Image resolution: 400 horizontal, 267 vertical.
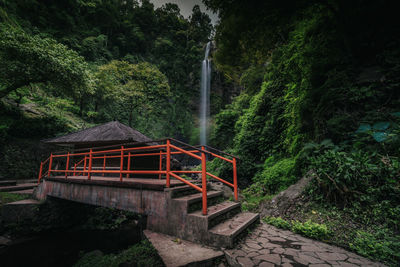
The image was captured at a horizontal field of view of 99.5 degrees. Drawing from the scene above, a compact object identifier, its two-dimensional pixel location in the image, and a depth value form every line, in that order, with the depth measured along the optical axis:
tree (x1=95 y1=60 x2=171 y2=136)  16.45
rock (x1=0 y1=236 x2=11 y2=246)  5.77
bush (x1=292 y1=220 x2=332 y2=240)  3.20
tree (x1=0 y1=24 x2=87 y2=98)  9.50
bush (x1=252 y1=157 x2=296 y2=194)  5.80
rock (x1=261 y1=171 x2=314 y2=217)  4.42
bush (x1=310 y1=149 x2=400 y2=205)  3.29
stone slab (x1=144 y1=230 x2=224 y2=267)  2.30
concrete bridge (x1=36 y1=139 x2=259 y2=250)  2.83
